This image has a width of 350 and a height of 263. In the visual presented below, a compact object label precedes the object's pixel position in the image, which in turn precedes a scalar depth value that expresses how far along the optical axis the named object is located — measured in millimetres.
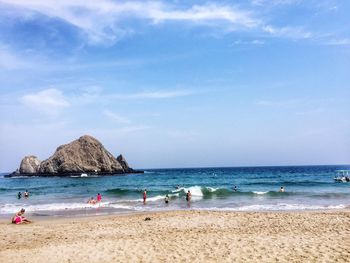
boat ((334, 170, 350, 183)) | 67300
